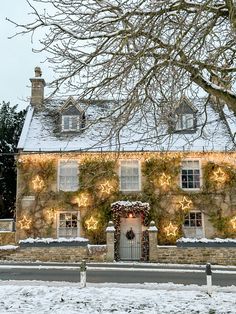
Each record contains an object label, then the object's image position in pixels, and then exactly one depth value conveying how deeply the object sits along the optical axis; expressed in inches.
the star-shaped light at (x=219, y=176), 1074.7
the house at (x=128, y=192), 1061.8
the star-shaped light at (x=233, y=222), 1047.0
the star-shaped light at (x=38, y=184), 1099.9
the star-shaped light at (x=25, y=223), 1080.8
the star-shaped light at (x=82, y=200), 1084.5
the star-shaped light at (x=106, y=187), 1084.5
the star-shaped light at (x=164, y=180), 1084.2
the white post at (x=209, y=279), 500.6
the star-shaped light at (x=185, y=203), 1071.0
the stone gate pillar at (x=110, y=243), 969.5
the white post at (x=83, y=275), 543.5
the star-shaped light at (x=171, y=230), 1055.0
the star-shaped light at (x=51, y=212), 1084.8
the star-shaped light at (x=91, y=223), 1066.2
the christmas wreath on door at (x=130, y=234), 1069.3
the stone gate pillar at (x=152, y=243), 979.0
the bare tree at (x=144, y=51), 335.9
